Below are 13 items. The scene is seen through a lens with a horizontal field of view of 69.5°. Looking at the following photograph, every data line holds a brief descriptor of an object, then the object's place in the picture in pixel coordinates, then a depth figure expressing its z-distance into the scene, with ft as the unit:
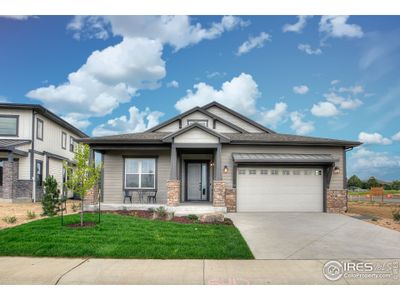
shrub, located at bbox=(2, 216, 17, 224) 32.73
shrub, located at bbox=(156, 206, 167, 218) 38.24
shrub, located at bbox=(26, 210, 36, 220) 36.17
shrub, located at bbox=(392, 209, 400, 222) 37.06
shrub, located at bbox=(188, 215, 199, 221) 35.34
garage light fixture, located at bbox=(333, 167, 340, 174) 45.02
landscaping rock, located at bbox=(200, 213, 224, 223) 33.17
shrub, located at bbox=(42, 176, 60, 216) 37.86
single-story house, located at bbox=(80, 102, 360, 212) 43.29
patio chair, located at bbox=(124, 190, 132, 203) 47.79
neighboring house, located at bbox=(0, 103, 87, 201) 56.18
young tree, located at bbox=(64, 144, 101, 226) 29.60
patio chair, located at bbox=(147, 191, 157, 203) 46.96
